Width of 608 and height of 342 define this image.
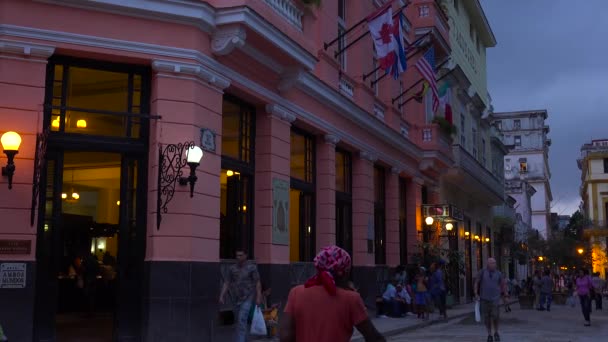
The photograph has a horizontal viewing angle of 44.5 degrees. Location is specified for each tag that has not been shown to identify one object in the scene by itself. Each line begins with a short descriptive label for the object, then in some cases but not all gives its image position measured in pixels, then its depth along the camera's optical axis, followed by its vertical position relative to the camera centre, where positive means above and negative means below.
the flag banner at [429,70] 22.69 +6.20
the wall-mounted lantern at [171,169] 12.39 +1.72
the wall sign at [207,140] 13.24 +2.36
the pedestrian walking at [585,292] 21.05 -0.54
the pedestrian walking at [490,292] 14.96 -0.39
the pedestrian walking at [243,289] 11.73 -0.28
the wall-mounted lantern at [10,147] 11.15 +1.84
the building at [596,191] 75.25 +9.45
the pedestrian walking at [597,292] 28.91 -0.75
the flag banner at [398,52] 19.81 +5.88
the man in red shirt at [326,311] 4.72 -0.25
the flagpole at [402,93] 24.64 +5.93
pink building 11.77 +2.17
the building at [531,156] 100.12 +15.77
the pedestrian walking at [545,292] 29.96 -0.76
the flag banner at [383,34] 19.16 +6.13
